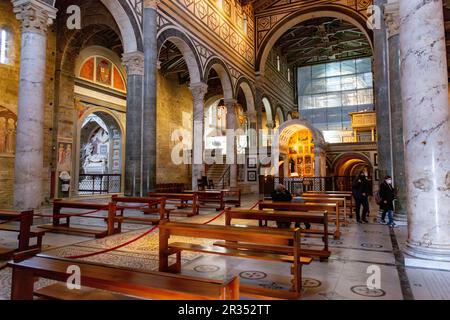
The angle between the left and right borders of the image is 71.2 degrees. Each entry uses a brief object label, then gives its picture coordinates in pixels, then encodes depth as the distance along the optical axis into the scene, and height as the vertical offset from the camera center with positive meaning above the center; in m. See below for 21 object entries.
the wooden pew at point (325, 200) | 7.69 -0.51
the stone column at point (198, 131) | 14.81 +2.34
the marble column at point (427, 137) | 4.23 +0.58
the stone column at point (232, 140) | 18.03 +2.31
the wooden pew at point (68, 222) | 6.42 -0.92
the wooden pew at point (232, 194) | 17.30 -0.78
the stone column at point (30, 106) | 7.32 +1.77
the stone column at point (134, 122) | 10.41 +1.97
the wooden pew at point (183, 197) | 9.53 -0.51
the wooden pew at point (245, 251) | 3.19 -0.79
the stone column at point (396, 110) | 7.87 +1.78
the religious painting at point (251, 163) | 20.48 +1.12
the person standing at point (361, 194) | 8.76 -0.41
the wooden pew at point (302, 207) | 6.12 -0.53
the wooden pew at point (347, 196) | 9.22 -0.49
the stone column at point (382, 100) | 9.61 +2.50
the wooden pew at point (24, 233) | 4.64 -0.77
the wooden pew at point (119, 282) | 1.76 -0.61
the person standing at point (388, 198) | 7.73 -0.47
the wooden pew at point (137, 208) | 6.56 -0.70
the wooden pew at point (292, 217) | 4.67 -0.56
